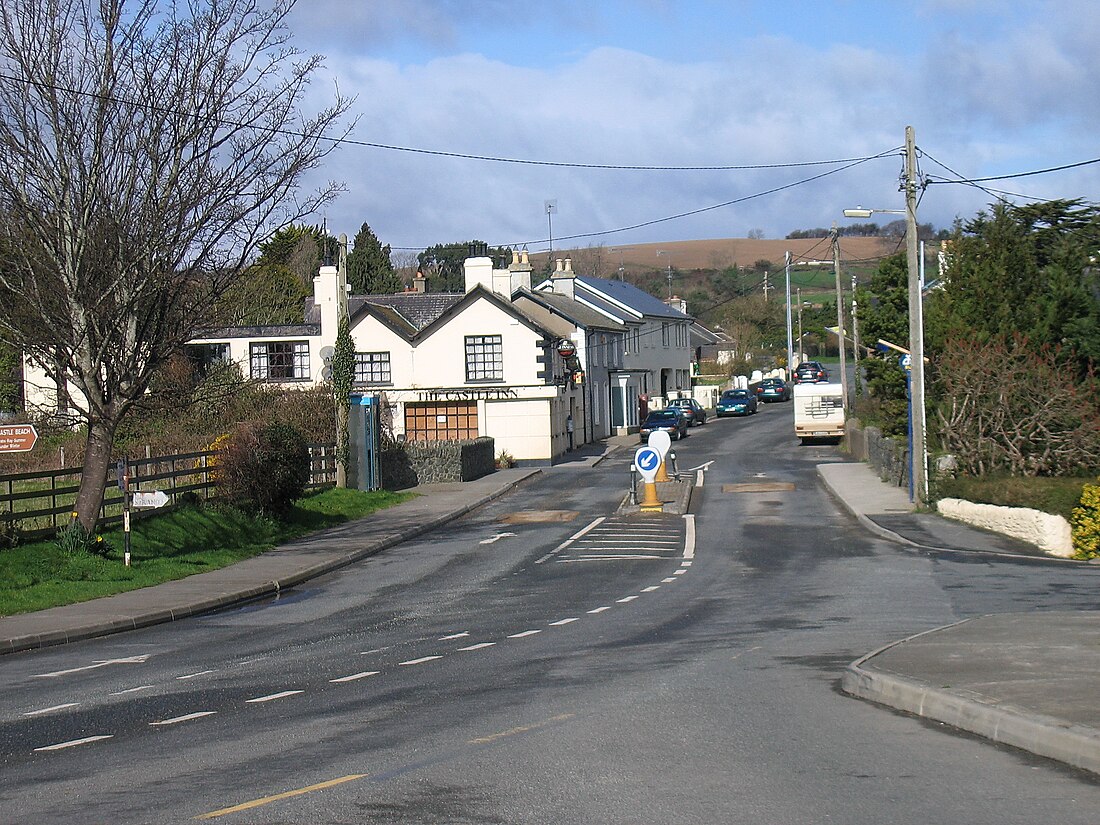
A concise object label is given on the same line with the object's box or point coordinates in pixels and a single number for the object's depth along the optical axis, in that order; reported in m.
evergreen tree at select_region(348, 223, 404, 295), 89.19
